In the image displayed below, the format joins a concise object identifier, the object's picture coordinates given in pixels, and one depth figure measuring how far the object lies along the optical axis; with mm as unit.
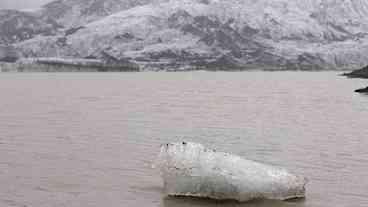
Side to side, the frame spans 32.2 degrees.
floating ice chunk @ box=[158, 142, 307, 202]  18875
